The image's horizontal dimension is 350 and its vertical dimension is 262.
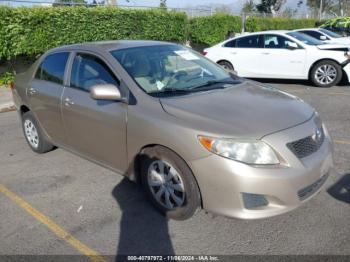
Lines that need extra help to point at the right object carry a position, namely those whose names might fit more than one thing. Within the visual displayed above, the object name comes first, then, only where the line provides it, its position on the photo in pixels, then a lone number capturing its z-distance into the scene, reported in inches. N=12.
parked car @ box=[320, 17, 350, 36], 699.7
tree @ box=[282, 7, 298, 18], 1509.6
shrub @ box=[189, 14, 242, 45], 655.8
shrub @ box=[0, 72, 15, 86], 425.4
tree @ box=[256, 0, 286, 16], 1481.3
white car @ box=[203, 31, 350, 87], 371.6
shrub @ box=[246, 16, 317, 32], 836.0
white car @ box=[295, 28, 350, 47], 496.7
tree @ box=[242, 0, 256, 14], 1586.1
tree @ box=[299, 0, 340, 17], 2105.4
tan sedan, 114.6
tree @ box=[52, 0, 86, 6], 483.3
